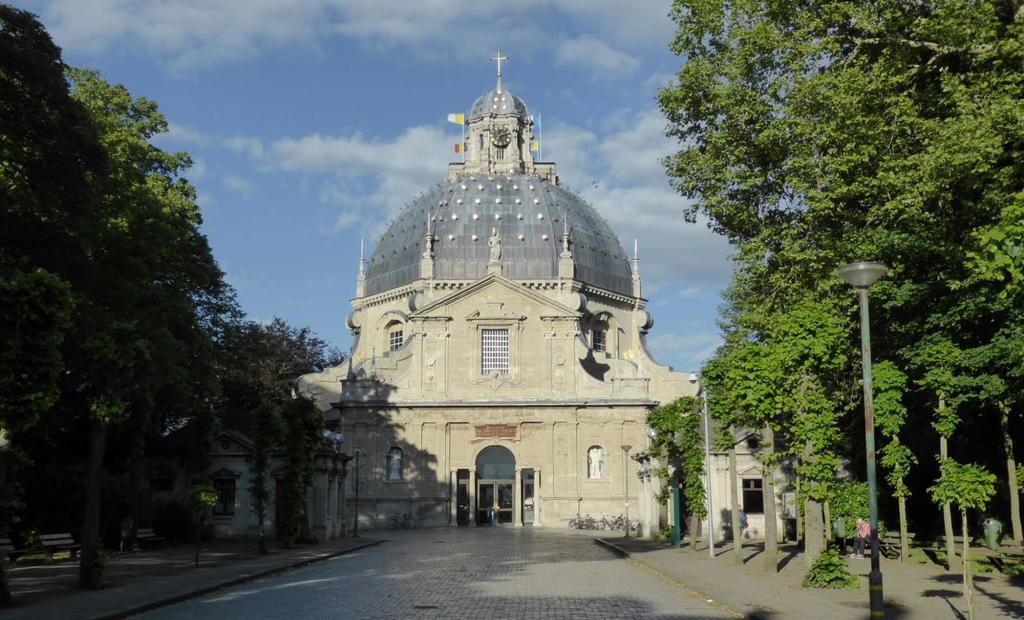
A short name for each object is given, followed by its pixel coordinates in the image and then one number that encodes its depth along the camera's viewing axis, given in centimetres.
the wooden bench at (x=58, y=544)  3522
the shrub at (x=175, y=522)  4797
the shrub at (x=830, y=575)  2361
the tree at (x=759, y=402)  2650
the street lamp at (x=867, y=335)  1778
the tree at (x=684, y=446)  4159
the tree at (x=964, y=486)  2519
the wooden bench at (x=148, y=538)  4262
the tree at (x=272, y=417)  4194
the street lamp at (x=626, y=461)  7281
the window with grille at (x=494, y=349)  7788
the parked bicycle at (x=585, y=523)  7108
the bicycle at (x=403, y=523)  7350
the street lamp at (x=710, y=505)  3597
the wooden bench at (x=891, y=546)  3516
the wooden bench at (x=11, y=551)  3126
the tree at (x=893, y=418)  3170
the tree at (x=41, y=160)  3031
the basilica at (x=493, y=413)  7456
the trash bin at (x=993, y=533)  3316
